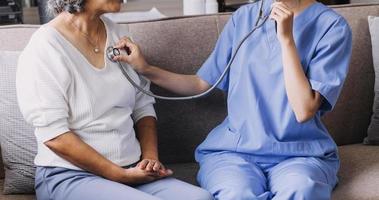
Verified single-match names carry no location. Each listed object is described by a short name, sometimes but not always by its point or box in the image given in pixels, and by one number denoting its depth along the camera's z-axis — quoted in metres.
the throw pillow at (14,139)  2.78
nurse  2.63
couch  3.01
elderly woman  2.56
